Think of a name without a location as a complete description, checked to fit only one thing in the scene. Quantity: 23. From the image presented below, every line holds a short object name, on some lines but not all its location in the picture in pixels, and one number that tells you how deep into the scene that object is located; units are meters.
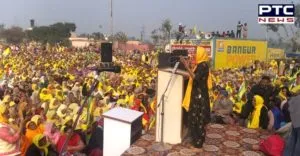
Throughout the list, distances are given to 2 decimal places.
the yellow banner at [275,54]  27.90
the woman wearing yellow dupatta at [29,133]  5.75
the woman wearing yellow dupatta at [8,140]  4.68
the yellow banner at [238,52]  25.05
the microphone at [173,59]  5.79
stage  5.60
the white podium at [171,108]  5.75
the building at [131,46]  54.38
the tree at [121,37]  60.02
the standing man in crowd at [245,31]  27.14
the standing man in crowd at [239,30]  26.97
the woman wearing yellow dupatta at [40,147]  5.77
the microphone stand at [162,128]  5.36
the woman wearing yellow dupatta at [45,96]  10.32
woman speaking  5.65
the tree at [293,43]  42.00
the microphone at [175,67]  5.31
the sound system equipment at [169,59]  5.80
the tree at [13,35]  74.69
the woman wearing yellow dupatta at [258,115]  7.54
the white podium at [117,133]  5.59
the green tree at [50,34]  69.50
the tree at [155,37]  54.58
